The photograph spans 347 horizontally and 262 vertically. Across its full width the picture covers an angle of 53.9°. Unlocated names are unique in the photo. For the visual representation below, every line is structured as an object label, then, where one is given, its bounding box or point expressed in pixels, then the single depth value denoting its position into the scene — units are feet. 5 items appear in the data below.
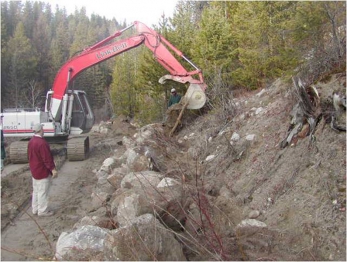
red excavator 36.58
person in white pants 21.52
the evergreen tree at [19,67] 148.77
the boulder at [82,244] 12.05
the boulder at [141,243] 10.83
